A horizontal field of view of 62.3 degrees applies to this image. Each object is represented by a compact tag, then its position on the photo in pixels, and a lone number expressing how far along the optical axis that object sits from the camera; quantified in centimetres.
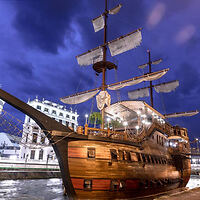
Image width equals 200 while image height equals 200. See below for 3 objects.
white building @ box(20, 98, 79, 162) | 3784
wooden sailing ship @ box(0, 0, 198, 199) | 850
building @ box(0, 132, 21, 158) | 4242
